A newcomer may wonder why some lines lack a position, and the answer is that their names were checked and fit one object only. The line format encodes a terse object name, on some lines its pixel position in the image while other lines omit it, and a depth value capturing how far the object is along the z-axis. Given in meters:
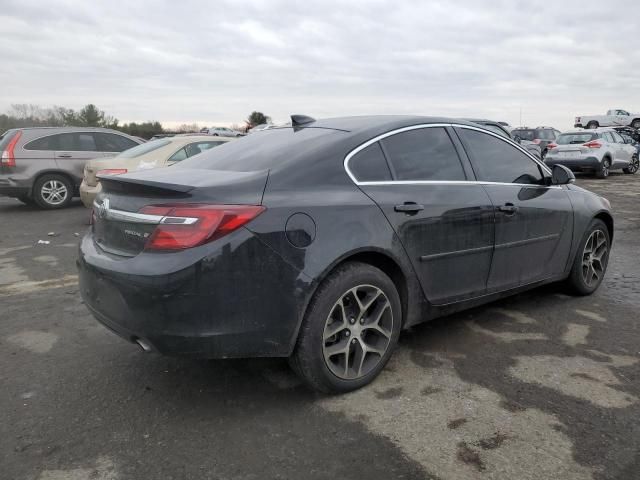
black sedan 2.62
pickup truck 38.25
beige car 8.59
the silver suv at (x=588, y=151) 17.08
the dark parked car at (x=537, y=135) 21.00
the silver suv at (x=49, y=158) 10.31
